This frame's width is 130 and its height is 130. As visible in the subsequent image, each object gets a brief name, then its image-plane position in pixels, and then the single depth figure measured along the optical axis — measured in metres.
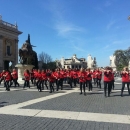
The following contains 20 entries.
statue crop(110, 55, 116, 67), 60.34
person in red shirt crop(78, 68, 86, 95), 9.18
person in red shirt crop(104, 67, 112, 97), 8.41
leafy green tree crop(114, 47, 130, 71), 62.02
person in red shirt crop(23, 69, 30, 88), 13.05
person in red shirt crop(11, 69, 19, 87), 13.91
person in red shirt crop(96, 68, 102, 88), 12.51
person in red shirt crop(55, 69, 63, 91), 11.02
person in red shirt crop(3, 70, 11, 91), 10.93
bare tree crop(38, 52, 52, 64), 72.23
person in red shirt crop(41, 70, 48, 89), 10.70
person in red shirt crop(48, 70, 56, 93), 10.02
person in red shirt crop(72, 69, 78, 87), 13.99
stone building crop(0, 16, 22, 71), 40.17
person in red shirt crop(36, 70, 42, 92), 10.70
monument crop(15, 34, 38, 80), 19.55
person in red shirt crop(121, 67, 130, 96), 8.53
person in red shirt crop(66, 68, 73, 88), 13.73
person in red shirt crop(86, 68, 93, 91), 9.74
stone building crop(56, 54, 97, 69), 94.76
